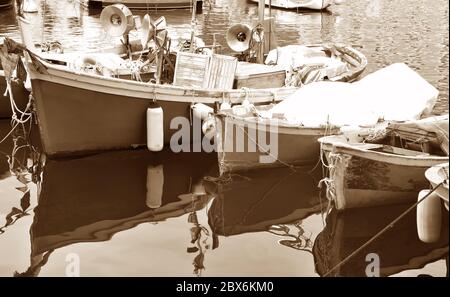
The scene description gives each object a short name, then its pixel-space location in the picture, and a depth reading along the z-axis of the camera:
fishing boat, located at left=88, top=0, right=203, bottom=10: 43.22
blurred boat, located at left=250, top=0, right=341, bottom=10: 43.97
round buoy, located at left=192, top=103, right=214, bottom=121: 15.27
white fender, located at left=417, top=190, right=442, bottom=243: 10.18
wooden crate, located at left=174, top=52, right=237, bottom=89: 16.05
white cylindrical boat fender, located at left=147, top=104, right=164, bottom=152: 15.09
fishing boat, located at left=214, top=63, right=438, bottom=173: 13.99
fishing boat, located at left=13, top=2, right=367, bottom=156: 14.73
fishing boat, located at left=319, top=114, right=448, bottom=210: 12.02
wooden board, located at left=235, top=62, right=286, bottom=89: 16.33
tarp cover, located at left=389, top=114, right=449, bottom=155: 12.07
